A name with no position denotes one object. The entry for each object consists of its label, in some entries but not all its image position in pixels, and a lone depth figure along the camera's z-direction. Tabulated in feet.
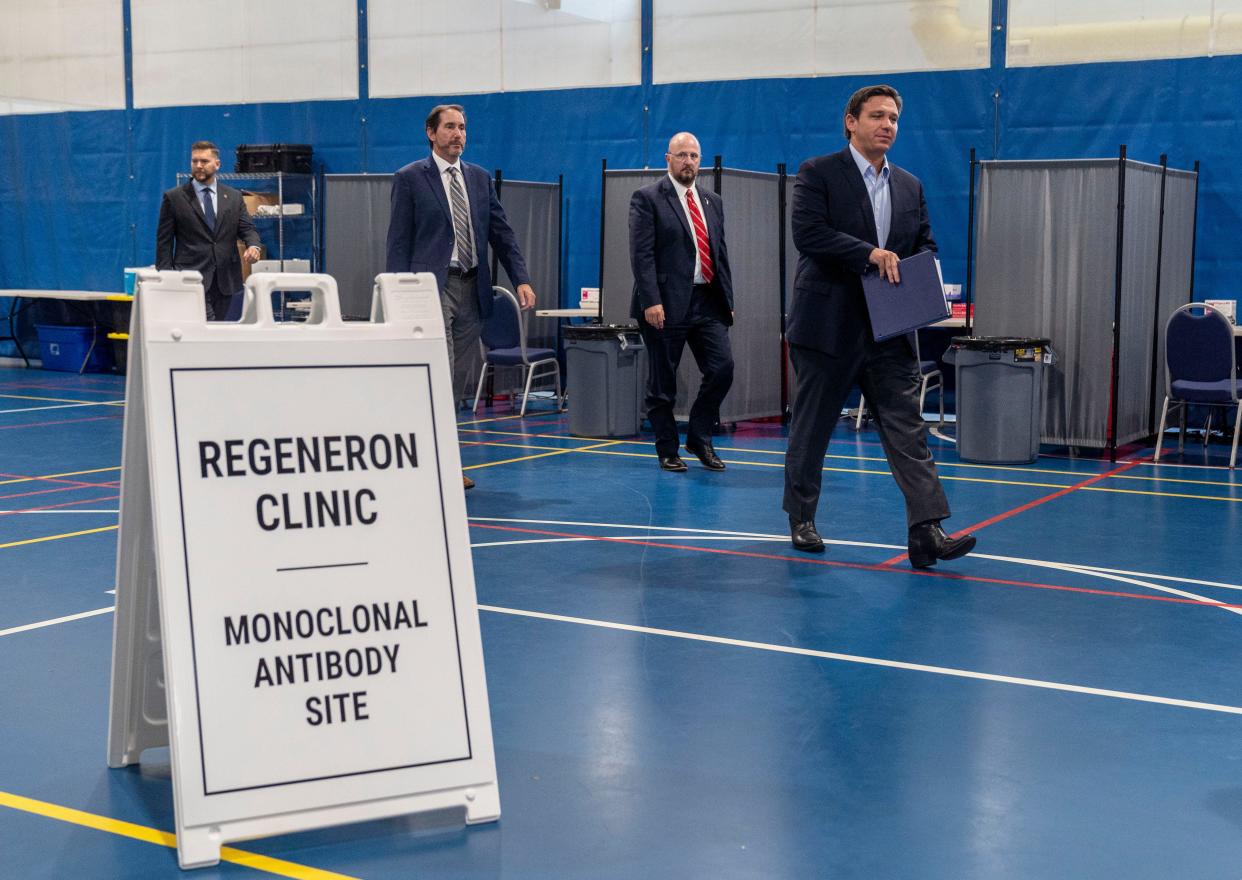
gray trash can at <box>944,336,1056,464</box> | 30.63
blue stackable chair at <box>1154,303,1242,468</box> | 30.19
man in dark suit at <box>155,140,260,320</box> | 32.42
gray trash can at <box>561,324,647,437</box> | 34.60
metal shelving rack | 50.06
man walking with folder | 18.70
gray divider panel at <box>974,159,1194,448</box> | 31.63
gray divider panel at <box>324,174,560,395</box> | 42.63
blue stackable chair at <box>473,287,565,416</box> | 38.42
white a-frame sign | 9.87
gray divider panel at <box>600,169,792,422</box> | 36.35
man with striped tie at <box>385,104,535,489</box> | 24.63
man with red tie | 27.76
